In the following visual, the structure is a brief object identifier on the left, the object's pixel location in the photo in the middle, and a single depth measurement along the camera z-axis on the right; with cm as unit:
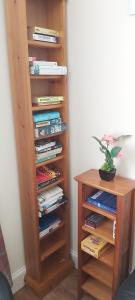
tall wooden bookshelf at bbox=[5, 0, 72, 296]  142
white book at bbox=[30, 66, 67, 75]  143
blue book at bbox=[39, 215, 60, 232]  179
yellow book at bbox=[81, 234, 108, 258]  155
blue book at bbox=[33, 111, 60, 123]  154
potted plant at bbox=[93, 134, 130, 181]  145
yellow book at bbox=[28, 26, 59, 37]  144
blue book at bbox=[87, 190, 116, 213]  145
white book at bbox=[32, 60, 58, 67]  143
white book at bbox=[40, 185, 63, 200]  173
